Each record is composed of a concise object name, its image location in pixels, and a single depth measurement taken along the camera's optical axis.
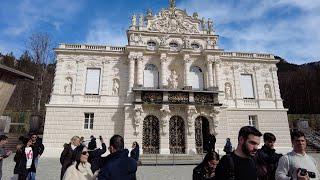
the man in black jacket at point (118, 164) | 3.60
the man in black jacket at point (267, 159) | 4.37
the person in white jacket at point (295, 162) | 3.52
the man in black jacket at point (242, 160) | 2.73
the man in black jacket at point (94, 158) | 5.46
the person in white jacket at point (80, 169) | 4.14
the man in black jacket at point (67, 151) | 6.25
